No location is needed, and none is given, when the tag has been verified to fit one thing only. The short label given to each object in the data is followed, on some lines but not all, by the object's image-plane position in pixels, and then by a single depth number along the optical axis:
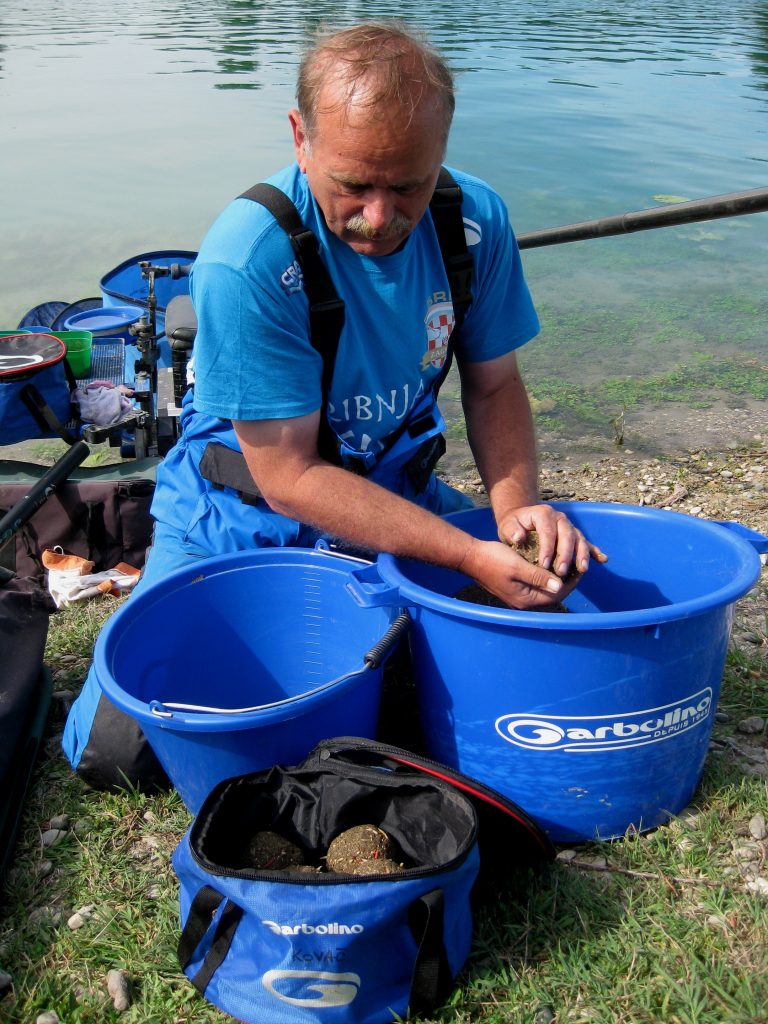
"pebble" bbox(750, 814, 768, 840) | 2.13
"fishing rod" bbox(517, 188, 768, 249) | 3.15
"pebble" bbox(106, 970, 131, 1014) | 1.87
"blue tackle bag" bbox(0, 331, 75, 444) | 3.71
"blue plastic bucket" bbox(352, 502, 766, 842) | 1.90
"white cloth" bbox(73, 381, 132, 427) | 4.01
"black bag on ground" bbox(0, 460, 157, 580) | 3.59
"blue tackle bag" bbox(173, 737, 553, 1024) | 1.66
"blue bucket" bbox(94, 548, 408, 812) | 1.98
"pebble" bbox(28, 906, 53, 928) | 2.07
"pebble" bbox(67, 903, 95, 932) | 2.06
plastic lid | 3.72
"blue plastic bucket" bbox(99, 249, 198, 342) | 5.29
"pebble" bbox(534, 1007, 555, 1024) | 1.77
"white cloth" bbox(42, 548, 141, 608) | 3.40
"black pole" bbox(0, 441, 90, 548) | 3.25
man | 1.97
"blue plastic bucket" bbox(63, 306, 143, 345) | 4.92
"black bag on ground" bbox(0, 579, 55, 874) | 2.31
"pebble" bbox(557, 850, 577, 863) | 2.12
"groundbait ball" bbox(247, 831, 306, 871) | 1.88
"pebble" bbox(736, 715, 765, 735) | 2.50
